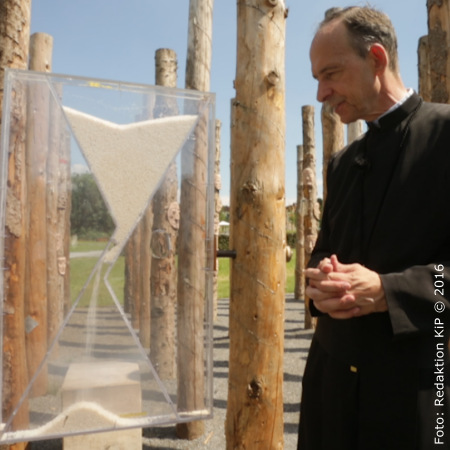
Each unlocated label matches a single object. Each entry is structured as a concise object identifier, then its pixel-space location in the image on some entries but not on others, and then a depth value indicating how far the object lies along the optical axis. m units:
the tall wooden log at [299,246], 9.61
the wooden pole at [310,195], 8.11
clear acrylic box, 1.62
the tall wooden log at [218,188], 6.98
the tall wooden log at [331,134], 6.32
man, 1.34
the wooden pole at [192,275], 1.81
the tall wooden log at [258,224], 2.23
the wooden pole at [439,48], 3.72
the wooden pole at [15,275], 1.57
